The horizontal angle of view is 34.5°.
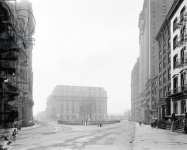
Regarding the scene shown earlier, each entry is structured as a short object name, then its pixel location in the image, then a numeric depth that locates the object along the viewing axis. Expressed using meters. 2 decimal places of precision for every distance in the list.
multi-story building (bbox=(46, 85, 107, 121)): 169.38
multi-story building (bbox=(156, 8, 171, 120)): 55.28
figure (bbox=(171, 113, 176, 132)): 40.92
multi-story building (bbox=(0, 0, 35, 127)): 17.84
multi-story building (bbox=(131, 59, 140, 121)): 149.12
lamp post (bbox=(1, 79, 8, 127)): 19.95
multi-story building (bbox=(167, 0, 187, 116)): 39.47
